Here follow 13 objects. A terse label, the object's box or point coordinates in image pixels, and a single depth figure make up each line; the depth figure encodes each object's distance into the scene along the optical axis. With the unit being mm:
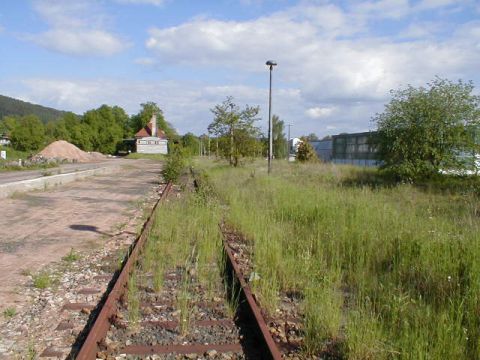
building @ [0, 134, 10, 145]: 125781
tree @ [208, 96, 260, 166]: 36844
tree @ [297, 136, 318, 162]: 53341
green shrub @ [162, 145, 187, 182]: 28453
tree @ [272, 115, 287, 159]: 88856
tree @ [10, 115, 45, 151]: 97000
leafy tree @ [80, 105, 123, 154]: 120000
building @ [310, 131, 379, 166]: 63062
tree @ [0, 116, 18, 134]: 115250
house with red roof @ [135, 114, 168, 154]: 119875
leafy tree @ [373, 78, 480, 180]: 19594
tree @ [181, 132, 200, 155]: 89500
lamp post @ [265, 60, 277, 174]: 27188
